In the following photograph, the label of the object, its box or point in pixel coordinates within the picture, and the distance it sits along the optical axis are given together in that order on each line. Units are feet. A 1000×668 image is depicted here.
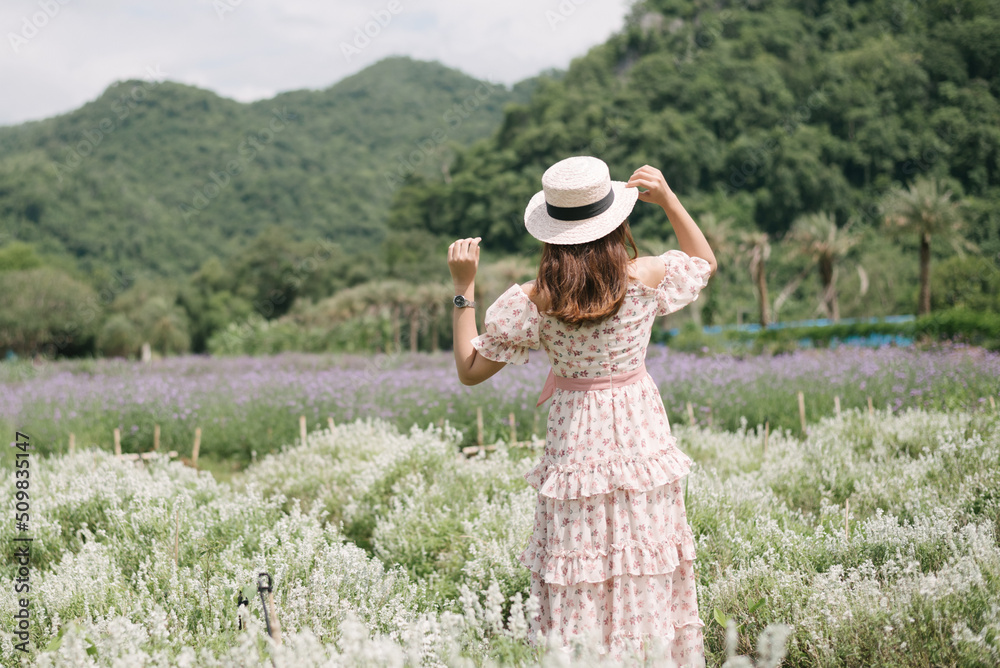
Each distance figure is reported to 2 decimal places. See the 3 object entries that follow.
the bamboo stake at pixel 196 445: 24.04
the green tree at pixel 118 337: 132.67
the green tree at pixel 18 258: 172.35
